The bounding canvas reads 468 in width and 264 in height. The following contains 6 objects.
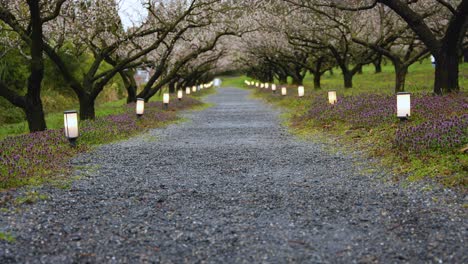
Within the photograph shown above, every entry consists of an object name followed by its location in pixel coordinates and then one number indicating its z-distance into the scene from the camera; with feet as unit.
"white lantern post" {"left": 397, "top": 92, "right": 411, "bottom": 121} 38.24
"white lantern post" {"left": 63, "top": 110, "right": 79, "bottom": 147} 36.61
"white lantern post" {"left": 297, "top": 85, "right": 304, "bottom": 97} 85.29
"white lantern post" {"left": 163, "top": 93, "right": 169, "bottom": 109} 80.02
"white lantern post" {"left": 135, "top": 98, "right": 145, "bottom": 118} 59.26
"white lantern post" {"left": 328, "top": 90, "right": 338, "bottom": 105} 61.26
